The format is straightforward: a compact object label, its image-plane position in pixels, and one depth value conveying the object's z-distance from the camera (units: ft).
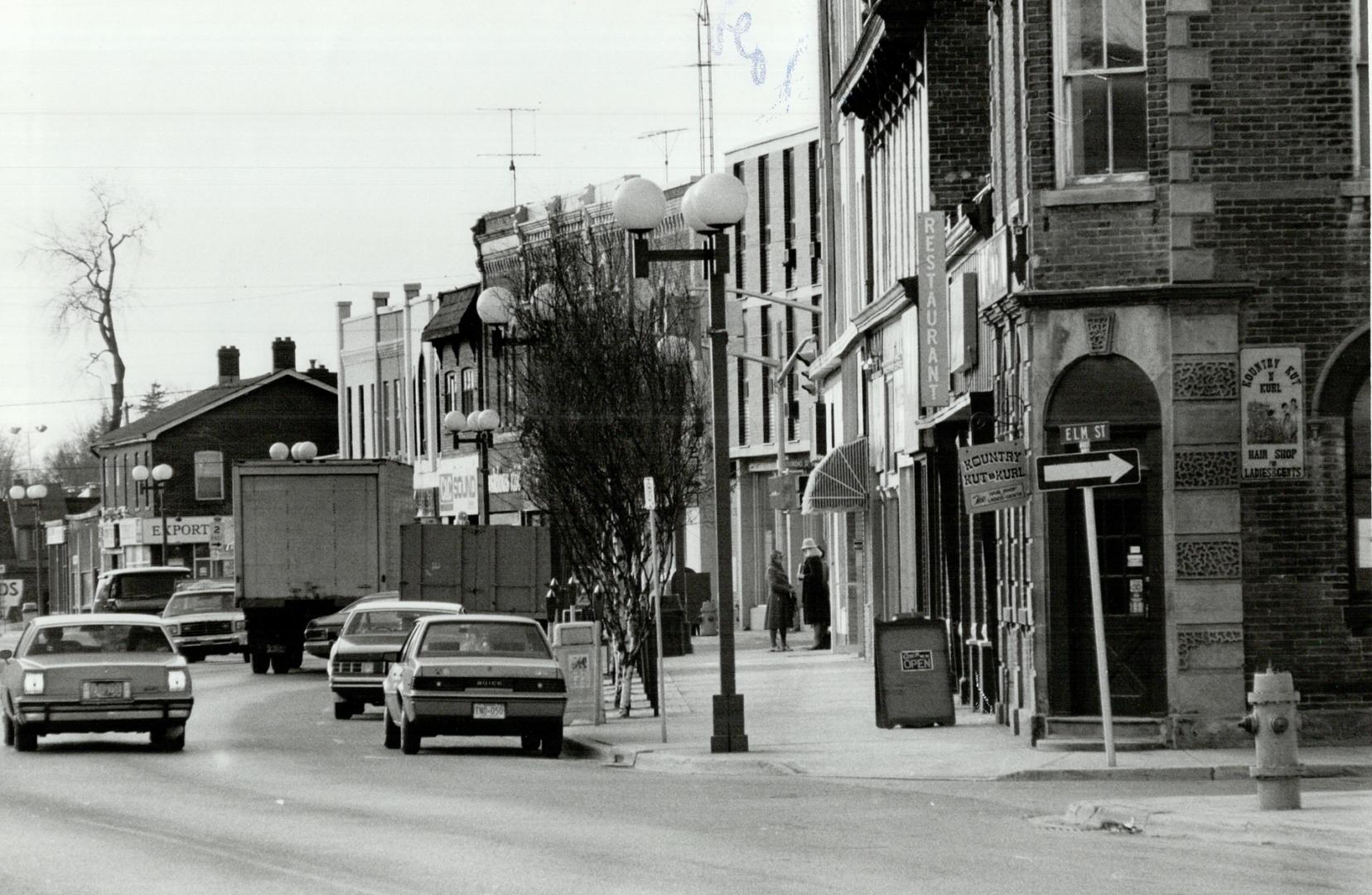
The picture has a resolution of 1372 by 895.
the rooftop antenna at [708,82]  168.25
